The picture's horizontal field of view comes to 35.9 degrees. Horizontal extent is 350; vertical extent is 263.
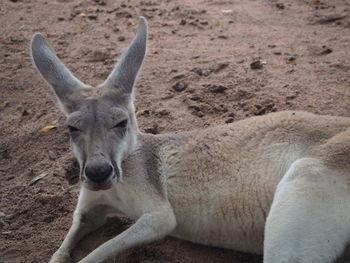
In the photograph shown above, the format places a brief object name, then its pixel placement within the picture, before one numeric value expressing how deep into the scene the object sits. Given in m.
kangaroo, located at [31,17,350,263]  3.66
